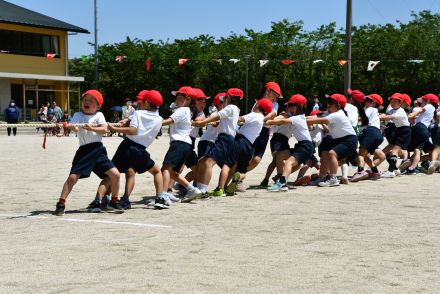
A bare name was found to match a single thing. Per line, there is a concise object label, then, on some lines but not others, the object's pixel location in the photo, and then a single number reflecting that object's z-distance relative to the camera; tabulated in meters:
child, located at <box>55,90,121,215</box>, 9.22
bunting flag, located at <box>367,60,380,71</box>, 35.72
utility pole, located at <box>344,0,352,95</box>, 24.91
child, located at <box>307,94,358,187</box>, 12.80
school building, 48.34
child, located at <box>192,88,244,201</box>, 11.16
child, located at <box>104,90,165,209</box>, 9.81
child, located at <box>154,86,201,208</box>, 10.45
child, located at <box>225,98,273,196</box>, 11.48
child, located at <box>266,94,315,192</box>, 12.16
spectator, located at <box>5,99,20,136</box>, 34.47
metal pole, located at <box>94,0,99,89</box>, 53.34
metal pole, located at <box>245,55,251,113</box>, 47.65
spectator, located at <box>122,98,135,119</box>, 31.08
